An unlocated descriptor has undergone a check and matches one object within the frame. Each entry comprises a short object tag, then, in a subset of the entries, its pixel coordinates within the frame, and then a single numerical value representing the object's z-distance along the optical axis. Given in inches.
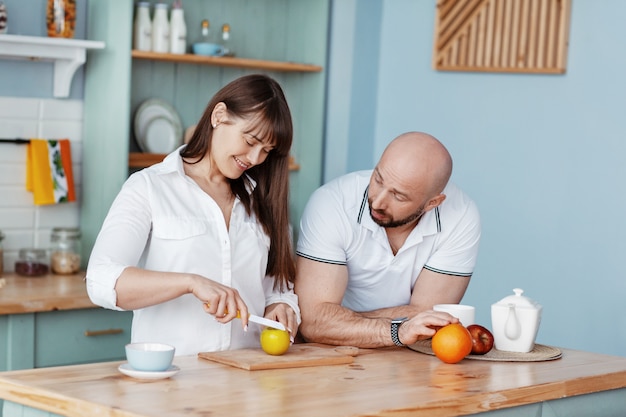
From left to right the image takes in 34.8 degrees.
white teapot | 106.3
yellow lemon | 94.6
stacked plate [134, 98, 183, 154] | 172.4
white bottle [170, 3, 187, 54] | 170.6
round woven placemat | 103.0
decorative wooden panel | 165.6
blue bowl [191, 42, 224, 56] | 174.1
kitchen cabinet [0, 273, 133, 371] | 135.2
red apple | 103.4
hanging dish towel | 158.7
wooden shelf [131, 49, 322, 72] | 166.2
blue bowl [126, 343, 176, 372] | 83.4
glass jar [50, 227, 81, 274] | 158.4
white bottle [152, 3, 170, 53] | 168.7
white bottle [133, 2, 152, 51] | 166.6
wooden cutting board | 91.1
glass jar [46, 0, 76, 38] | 154.7
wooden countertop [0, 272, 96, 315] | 134.3
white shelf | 149.5
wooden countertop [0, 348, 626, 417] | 76.1
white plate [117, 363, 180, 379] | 83.0
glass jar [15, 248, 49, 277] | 155.8
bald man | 107.8
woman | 95.4
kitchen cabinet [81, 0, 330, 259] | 160.7
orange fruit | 97.8
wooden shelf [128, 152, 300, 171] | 167.8
